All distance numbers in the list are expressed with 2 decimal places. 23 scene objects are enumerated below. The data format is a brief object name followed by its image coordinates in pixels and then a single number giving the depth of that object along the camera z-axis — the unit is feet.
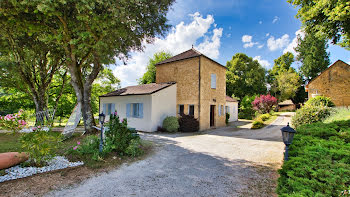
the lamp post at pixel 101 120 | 19.24
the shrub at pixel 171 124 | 41.63
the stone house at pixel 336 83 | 48.57
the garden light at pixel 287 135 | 10.80
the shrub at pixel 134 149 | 20.17
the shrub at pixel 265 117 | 63.49
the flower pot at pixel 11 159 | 14.18
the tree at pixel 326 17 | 23.34
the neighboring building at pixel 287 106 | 134.41
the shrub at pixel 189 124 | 42.88
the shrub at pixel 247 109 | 87.45
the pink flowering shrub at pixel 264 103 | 77.30
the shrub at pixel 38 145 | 14.82
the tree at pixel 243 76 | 105.19
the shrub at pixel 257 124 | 47.96
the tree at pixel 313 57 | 110.52
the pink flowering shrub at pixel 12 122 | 16.59
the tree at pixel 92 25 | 22.59
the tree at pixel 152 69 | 92.30
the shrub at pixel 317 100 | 40.04
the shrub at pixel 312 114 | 30.68
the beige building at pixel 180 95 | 42.93
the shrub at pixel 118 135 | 20.36
